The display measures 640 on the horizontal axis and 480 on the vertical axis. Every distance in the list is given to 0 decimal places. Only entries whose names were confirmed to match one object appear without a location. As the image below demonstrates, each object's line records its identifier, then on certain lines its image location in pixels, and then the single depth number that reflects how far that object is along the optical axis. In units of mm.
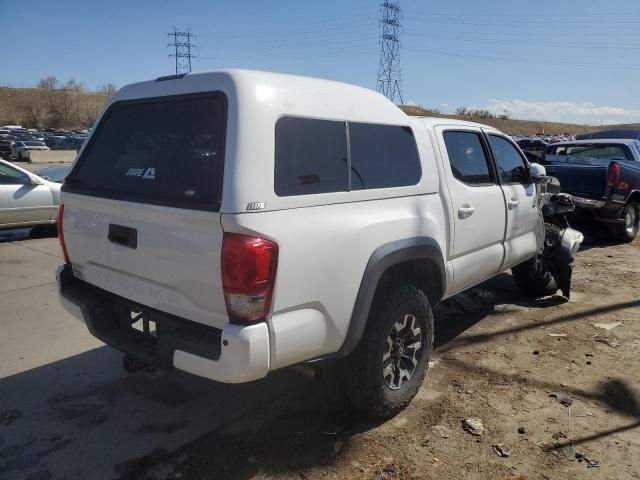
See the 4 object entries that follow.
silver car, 8438
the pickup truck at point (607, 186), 8516
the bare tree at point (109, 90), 111000
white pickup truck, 2408
